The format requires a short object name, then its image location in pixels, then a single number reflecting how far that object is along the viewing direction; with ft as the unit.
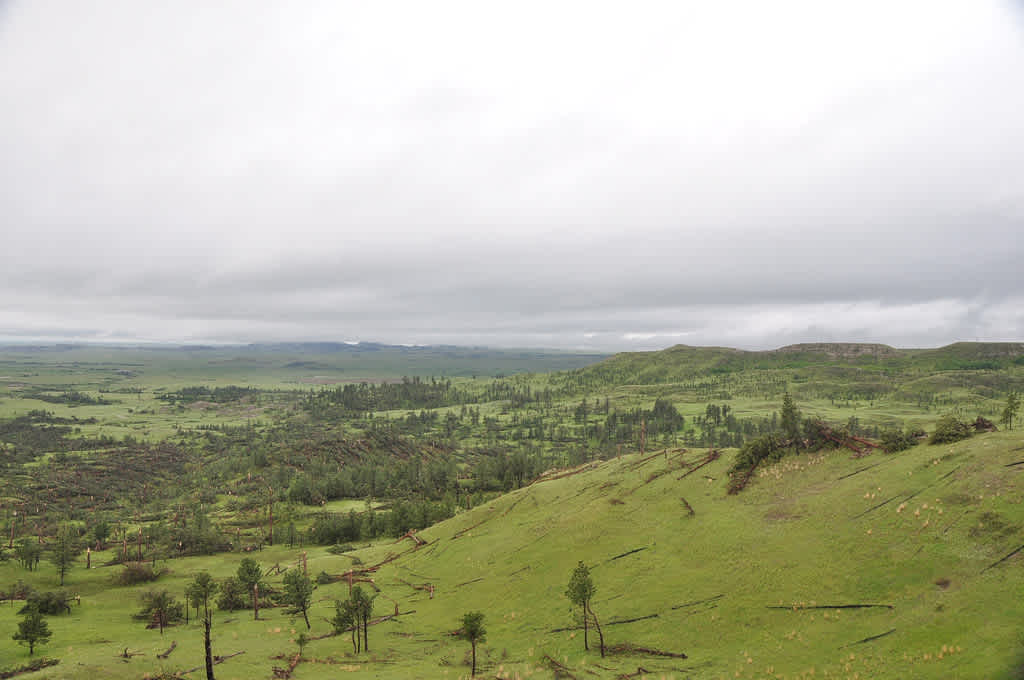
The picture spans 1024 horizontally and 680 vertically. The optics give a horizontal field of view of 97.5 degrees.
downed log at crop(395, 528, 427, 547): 284.12
